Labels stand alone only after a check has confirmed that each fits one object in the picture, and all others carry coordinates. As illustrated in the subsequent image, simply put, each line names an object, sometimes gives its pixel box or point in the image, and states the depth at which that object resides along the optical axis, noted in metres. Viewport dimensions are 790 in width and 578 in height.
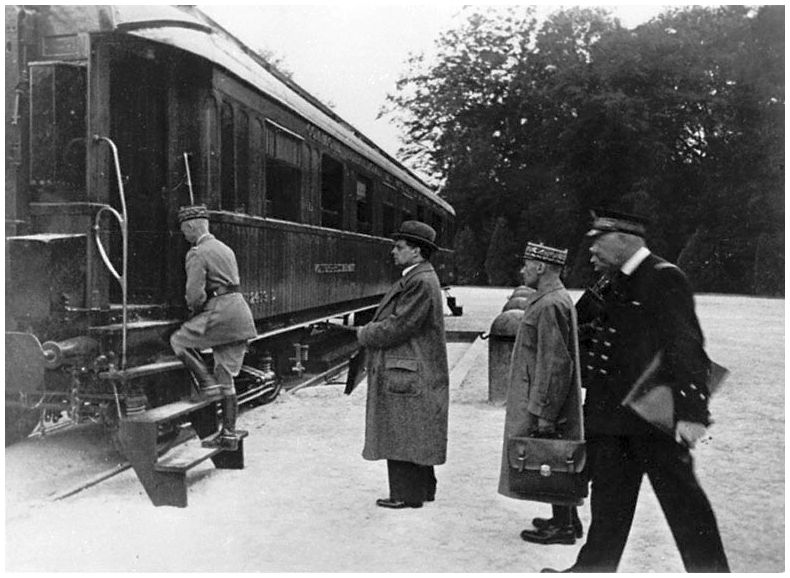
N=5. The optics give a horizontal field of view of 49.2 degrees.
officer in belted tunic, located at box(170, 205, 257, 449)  5.80
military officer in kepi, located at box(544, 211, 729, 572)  3.50
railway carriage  5.39
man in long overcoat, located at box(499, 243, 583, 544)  4.27
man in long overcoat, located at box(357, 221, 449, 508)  4.99
